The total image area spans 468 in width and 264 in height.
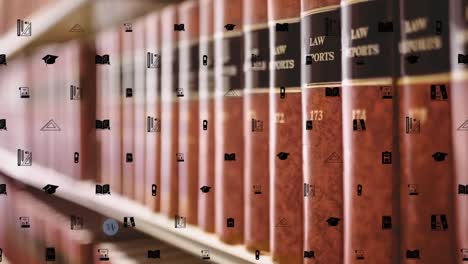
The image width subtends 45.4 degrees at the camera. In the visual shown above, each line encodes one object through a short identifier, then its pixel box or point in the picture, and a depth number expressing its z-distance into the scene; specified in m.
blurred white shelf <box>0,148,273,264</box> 0.74
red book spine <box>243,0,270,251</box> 0.67
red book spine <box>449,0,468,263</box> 0.44
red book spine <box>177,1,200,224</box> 0.81
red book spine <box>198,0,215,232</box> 0.77
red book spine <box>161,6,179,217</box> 0.85
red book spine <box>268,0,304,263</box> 0.62
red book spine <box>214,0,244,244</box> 0.72
